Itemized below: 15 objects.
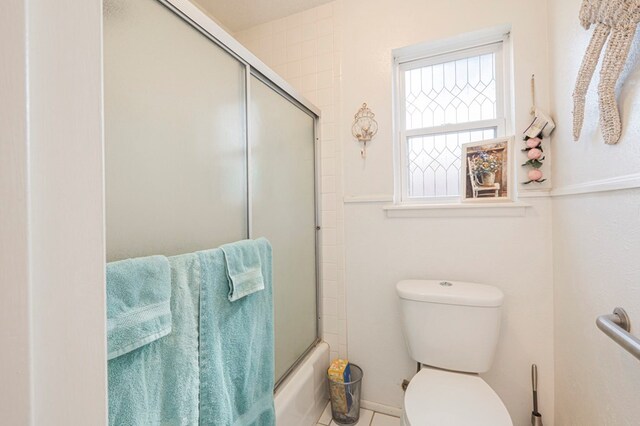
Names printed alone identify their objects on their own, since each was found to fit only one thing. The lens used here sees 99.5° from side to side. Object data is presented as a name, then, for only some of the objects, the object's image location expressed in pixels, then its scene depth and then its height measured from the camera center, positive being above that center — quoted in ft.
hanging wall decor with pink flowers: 3.92 +1.03
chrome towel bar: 1.97 -1.00
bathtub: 3.79 -2.75
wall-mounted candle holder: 4.95 +1.58
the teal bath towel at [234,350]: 2.32 -1.32
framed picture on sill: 4.36 +0.66
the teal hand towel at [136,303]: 1.68 -0.58
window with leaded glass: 4.71 +1.89
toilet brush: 3.97 -2.77
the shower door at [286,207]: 3.73 +0.10
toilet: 3.23 -1.90
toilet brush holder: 3.95 -3.07
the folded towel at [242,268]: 2.60 -0.56
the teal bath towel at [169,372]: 1.70 -1.10
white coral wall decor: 2.23 +1.45
